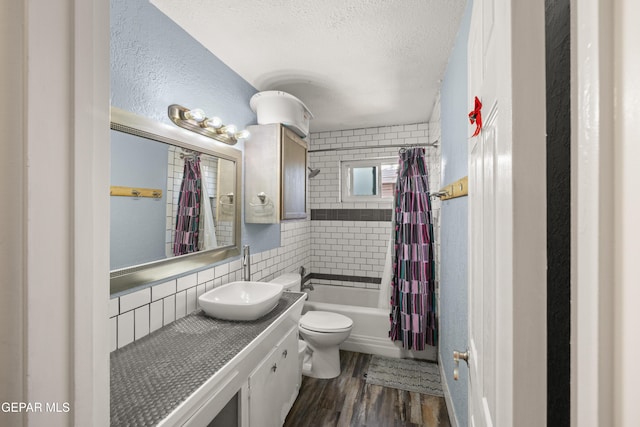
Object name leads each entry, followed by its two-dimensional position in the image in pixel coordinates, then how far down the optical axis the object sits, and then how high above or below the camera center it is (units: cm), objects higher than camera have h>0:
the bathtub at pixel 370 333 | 276 -126
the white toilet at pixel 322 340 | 237 -110
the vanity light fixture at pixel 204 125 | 156 +56
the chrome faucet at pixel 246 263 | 215 -39
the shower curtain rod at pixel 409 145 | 265 +70
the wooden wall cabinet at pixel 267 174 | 213 +31
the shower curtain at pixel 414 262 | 260 -47
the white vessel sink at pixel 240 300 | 150 -52
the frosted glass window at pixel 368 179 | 354 +46
